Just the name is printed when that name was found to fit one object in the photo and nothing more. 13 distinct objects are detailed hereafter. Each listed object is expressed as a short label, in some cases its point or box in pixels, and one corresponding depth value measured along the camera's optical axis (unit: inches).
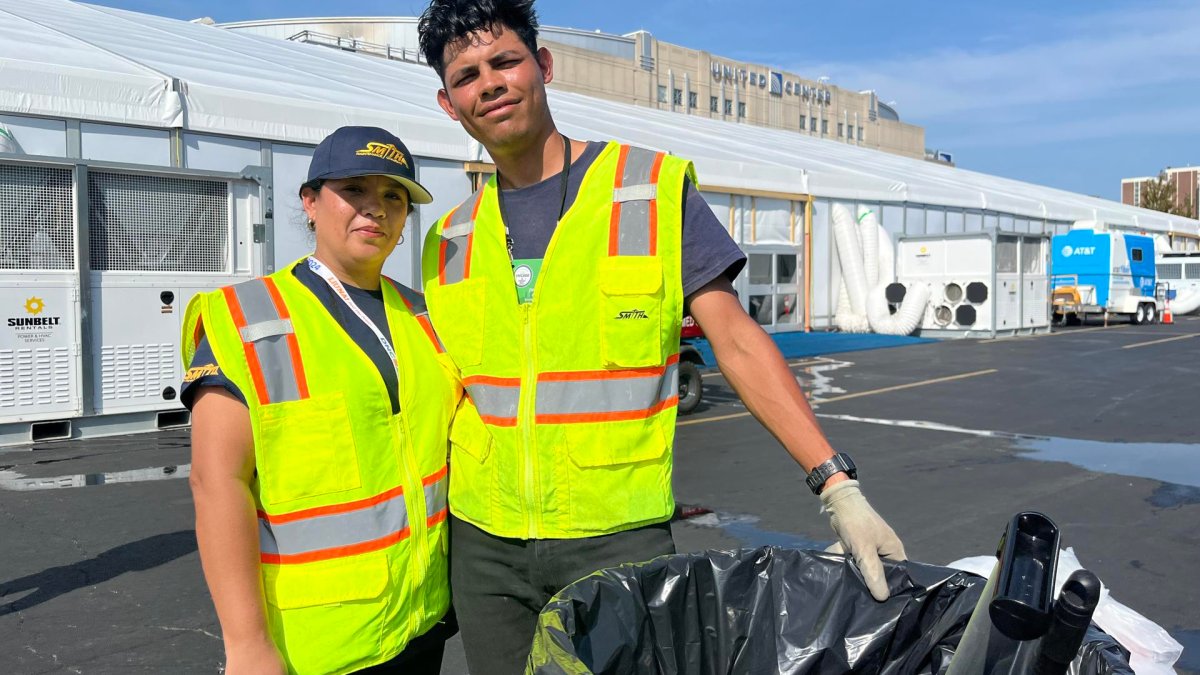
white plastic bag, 86.0
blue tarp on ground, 684.7
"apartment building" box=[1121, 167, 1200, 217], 3664.4
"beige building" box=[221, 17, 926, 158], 2156.7
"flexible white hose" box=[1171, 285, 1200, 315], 1197.1
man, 77.9
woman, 72.8
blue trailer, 971.3
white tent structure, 351.3
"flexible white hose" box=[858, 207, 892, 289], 837.8
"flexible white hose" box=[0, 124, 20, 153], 341.4
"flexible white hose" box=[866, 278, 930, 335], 823.1
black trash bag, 73.2
